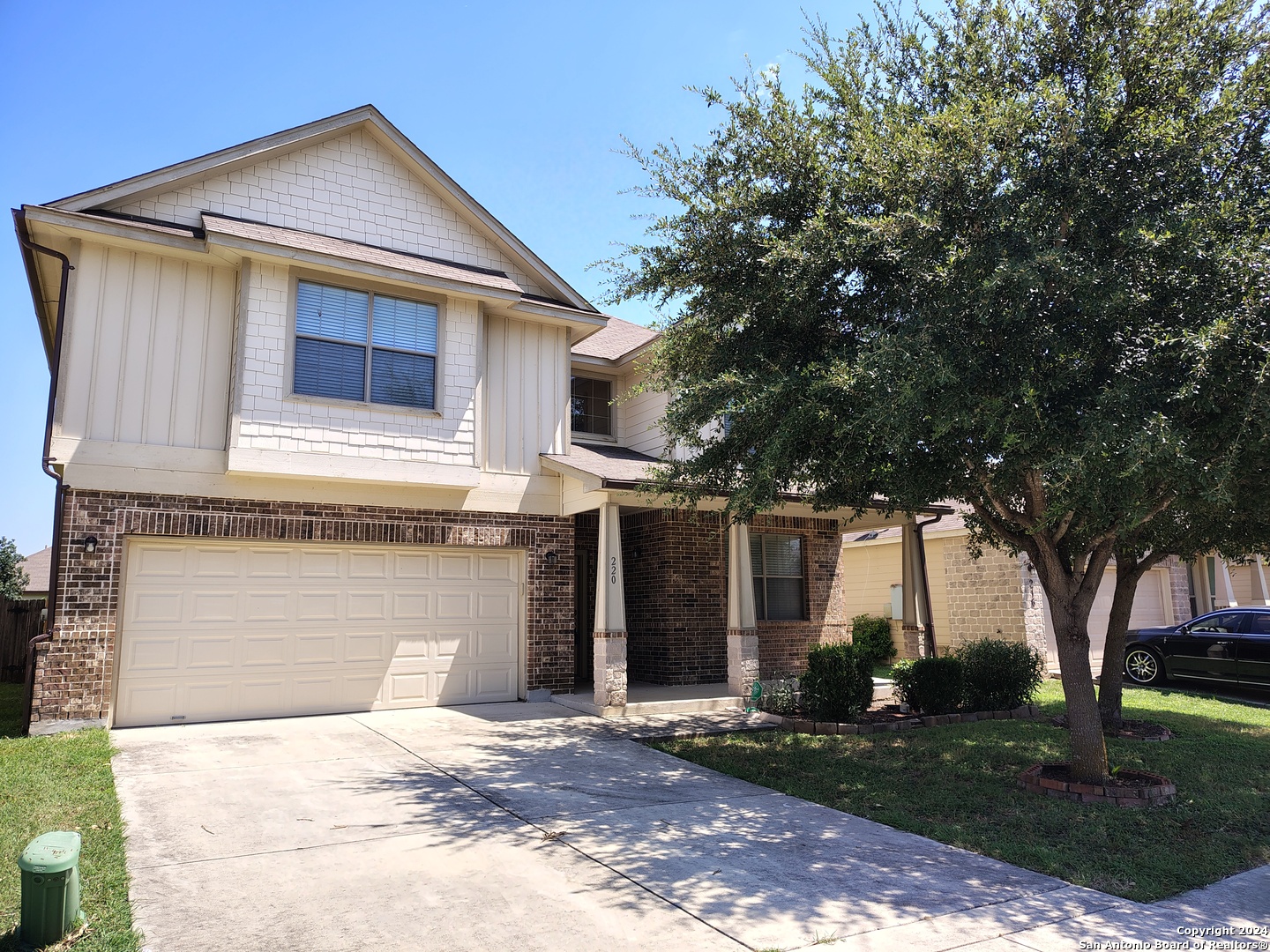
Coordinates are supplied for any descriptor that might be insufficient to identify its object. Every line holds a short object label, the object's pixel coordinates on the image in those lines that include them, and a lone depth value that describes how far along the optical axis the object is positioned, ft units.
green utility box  13.26
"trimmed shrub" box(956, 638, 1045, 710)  39.34
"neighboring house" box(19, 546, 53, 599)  112.97
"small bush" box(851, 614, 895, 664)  65.82
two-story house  32.32
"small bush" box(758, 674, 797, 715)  37.17
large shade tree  20.27
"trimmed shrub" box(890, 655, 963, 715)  37.65
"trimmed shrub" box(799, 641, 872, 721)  35.81
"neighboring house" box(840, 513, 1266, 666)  58.13
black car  47.37
